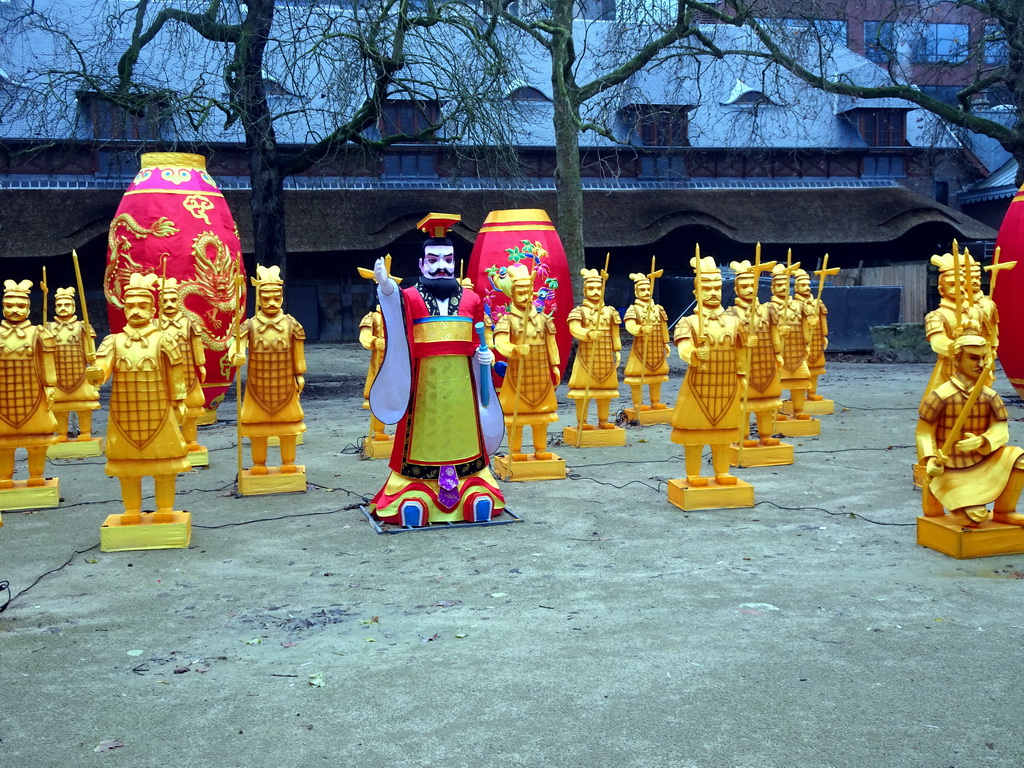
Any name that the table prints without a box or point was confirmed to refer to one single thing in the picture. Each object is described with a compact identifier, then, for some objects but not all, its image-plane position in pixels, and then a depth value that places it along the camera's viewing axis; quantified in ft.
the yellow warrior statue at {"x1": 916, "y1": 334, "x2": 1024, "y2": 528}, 16.56
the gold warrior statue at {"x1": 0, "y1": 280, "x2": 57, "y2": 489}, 21.86
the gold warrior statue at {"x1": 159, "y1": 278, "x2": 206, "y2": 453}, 22.56
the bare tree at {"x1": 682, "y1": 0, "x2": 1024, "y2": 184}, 42.98
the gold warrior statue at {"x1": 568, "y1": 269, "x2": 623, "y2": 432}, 29.40
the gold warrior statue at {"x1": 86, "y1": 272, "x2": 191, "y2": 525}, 18.20
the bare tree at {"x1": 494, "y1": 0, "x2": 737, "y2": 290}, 42.47
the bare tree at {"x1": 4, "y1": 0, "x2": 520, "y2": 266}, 36.04
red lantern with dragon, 30.17
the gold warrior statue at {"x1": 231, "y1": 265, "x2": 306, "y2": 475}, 23.40
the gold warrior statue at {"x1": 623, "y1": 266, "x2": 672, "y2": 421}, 32.01
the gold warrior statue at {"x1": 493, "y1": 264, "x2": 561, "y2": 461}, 25.03
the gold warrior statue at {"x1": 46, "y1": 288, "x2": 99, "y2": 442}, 28.22
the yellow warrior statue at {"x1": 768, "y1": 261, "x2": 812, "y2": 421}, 28.84
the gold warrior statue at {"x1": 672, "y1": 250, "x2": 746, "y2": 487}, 20.98
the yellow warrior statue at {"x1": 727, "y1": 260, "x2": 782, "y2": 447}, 25.75
